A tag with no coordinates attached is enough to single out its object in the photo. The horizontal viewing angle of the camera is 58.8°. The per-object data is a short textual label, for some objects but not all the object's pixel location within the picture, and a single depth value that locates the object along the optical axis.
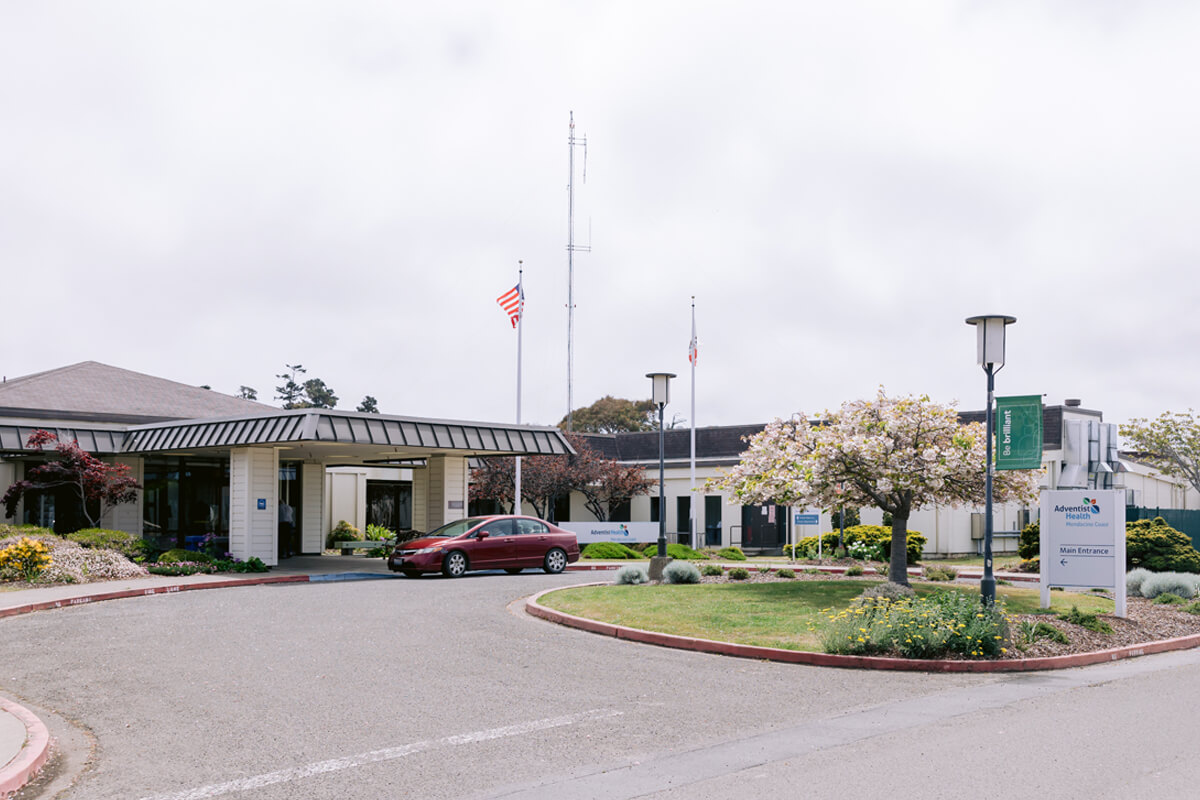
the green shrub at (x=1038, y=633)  12.76
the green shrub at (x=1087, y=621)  13.94
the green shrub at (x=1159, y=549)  23.88
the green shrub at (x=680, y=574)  20.09
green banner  15.37
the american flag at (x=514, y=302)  32.75
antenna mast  37.84
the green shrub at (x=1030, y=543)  27.45
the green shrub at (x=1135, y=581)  19.04
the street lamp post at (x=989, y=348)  14.28
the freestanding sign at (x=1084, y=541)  15.43
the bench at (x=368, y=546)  30.12
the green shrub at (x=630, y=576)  19.98
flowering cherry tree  16.41
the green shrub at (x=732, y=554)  30.98
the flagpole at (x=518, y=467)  31.35
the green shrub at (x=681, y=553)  29.96
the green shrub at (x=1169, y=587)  18.33
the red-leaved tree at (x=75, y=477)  22.88
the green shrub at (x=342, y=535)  34.47
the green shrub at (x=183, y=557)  22.31
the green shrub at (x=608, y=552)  30.70
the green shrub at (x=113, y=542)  21.91
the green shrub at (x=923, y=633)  11.91
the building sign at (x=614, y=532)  34.19
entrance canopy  21.55
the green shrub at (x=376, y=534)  35.34
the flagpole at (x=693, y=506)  37.45
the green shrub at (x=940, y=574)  21.93
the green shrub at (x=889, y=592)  14.72
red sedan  21.78
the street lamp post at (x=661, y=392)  21.19
